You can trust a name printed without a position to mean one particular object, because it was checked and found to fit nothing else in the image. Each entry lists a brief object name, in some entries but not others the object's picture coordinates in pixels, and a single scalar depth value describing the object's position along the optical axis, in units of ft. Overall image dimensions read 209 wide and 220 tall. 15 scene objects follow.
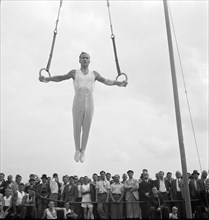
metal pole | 25.99
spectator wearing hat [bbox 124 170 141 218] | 33.03
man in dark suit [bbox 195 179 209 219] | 34.53
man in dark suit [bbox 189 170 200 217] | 36.26
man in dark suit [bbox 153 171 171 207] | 37.29
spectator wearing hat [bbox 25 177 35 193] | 37.11
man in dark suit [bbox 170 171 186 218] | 36.54
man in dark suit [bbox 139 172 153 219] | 34.35
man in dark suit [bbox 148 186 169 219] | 31.50
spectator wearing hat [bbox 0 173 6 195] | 37.52
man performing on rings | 27.27
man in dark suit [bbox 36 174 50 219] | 32.31
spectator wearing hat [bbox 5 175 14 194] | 37.67
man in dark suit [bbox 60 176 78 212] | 35.46
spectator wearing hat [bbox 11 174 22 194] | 33.90
